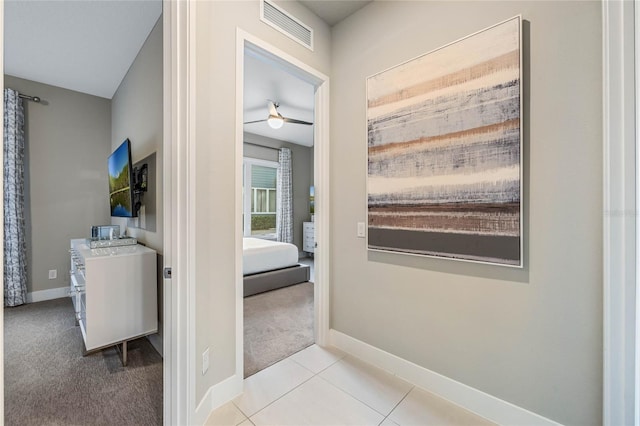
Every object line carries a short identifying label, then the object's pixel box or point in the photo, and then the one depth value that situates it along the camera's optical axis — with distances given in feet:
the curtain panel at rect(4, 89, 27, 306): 10.73
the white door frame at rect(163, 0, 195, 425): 4.62
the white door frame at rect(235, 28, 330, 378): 7.70
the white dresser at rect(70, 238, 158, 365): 6.75
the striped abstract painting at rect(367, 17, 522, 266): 4.93
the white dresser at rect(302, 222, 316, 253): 21.84
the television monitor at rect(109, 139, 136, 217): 8.77
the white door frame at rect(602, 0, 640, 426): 3.90
